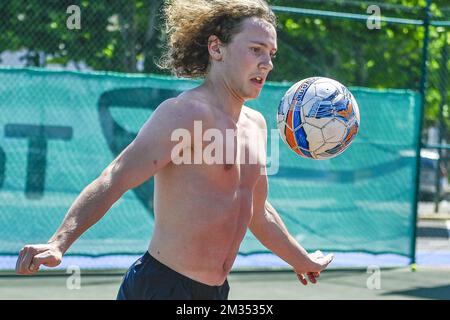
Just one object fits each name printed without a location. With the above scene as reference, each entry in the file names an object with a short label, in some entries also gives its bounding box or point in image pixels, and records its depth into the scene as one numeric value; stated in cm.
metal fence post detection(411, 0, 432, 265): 1916
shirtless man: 634
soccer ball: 834
